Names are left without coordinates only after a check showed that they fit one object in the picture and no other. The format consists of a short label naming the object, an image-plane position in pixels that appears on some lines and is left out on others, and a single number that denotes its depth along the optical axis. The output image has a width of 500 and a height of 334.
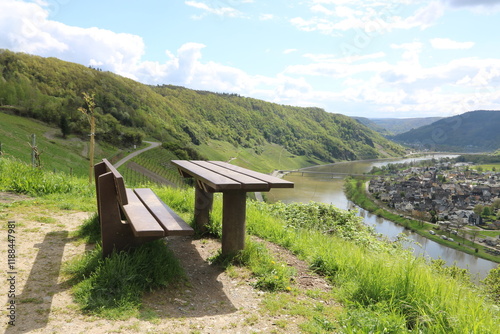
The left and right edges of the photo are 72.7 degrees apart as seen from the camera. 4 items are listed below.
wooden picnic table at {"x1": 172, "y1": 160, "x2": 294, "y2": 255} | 3.56
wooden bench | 3.25
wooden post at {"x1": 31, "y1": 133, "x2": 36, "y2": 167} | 9.77
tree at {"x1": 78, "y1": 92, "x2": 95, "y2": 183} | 9.51
